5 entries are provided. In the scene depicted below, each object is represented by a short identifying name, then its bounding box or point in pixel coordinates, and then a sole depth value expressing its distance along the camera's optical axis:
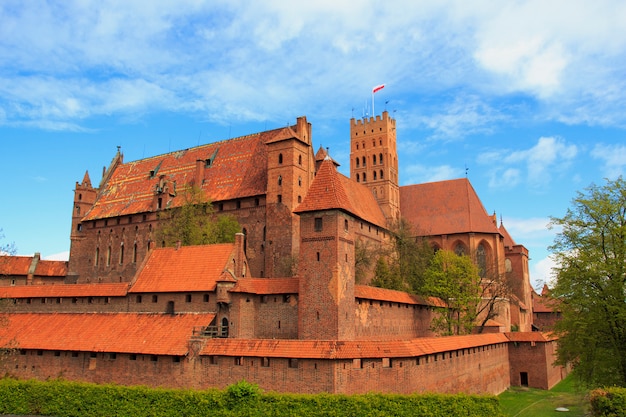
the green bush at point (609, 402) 23.45
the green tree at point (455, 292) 43.25
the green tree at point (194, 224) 44.03
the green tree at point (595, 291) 29.09
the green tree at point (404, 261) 43.81
